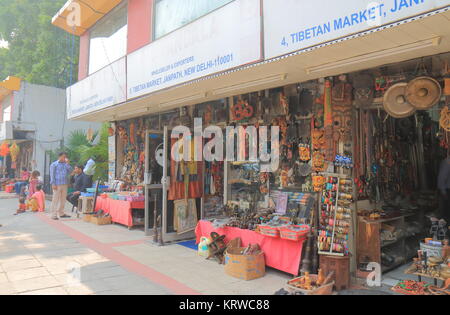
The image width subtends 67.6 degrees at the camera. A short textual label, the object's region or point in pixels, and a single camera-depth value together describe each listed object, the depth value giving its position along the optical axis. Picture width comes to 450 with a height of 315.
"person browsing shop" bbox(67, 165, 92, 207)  11.17
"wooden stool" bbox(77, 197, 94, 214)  10.37
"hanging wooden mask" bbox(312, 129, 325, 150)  5.13
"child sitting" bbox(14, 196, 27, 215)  11.39
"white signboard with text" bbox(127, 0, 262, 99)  4.46
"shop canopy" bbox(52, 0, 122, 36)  9.84
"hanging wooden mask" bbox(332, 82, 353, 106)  4.86
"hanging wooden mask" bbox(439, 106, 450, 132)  4.01
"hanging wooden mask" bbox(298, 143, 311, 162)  5.48
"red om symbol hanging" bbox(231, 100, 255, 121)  6.33
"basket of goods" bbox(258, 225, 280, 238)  5.00
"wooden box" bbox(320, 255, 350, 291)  4.38
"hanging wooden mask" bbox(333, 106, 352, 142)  4.84
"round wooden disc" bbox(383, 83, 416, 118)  4.30
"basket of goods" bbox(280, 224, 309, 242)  4.76
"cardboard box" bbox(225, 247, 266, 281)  4.88
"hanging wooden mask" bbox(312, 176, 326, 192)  5.00
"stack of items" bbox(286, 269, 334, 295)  3.99
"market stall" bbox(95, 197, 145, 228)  8.59
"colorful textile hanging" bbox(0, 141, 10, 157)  18.08
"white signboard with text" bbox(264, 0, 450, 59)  3.01
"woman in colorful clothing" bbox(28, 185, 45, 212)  11.55
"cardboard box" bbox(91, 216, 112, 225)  9.24
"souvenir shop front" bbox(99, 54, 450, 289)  4.50
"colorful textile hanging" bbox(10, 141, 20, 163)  18.27
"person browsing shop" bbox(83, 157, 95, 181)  11.58
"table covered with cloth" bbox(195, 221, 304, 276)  4.87
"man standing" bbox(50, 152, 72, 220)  9.88
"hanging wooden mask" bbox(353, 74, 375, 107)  4.68
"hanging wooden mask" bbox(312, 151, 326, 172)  5.11
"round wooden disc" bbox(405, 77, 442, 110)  4.00
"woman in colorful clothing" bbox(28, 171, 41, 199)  11.76
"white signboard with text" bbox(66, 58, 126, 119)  7.44
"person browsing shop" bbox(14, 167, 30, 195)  17.33
